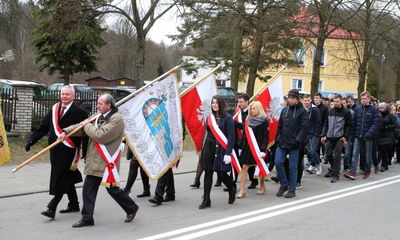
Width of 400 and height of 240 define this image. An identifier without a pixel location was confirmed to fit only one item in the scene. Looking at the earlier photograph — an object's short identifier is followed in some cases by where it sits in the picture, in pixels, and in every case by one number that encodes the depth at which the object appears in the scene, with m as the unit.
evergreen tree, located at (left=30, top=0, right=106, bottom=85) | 15.23
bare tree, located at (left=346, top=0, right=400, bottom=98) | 17.94
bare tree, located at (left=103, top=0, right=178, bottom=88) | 15.22
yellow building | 42.56
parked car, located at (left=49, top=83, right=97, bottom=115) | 14.23
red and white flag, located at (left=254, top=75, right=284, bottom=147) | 8.91
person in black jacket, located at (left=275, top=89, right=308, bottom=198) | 7.45
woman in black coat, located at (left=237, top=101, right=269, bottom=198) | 7.41
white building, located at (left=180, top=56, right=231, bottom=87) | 29.27
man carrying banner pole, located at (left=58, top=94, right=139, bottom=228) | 5.35
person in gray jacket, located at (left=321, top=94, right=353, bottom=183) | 9.23
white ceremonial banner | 6.18
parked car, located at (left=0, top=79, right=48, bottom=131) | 12.15
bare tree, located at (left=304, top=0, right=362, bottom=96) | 15.56
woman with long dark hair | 6.53
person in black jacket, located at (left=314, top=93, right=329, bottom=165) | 10.14
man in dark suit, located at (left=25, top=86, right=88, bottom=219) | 5.64
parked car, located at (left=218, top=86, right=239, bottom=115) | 20.38
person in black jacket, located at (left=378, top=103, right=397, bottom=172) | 11.12
